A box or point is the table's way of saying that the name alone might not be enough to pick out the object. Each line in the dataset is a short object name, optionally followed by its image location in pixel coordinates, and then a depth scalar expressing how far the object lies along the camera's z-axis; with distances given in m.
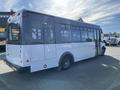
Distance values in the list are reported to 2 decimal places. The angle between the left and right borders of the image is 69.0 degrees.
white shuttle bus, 3.59
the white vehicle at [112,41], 15.84
